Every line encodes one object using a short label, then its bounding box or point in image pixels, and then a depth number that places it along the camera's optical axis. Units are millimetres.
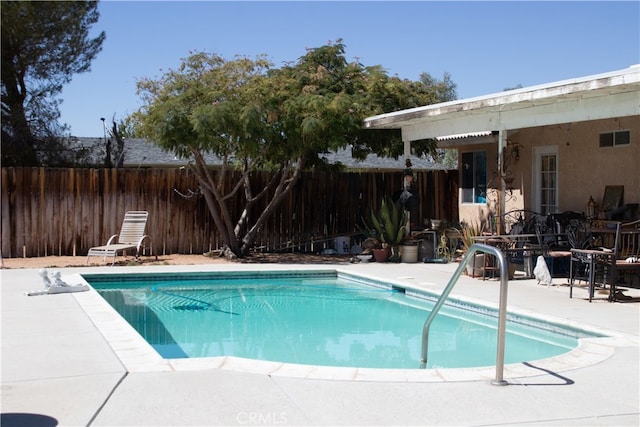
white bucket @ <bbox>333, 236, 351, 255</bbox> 16938
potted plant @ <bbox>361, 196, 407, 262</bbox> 14992
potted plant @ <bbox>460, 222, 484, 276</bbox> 12086
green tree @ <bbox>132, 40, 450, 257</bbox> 13516
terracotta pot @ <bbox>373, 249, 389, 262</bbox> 14938
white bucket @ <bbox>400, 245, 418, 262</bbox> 14773
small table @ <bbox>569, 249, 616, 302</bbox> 9047
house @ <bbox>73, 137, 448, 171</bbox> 23906
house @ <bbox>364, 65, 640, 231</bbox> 10250
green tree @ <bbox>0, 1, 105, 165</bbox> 19719
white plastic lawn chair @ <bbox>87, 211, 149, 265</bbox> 14570
